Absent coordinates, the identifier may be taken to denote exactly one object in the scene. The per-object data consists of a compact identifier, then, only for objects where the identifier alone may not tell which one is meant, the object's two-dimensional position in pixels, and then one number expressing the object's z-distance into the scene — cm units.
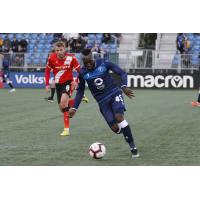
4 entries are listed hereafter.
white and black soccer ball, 1822
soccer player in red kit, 2570
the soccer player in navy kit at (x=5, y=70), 6612
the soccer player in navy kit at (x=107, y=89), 1895
